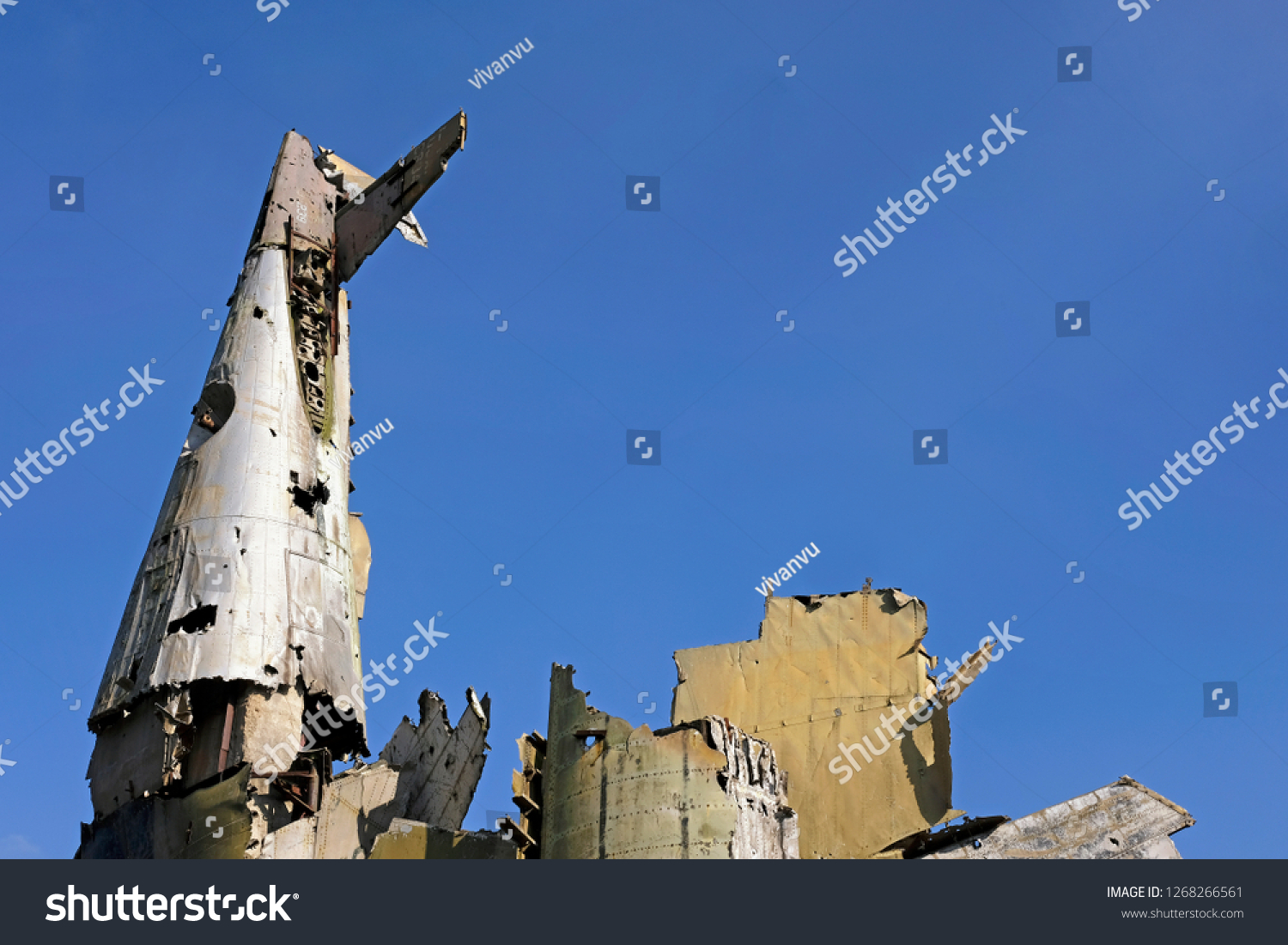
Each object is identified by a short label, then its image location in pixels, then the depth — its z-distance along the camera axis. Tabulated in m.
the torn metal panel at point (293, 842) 34.88
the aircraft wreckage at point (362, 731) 28.97
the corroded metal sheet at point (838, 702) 34.06
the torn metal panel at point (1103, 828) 29.22
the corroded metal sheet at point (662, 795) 27.39
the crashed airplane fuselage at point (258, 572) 36.38
